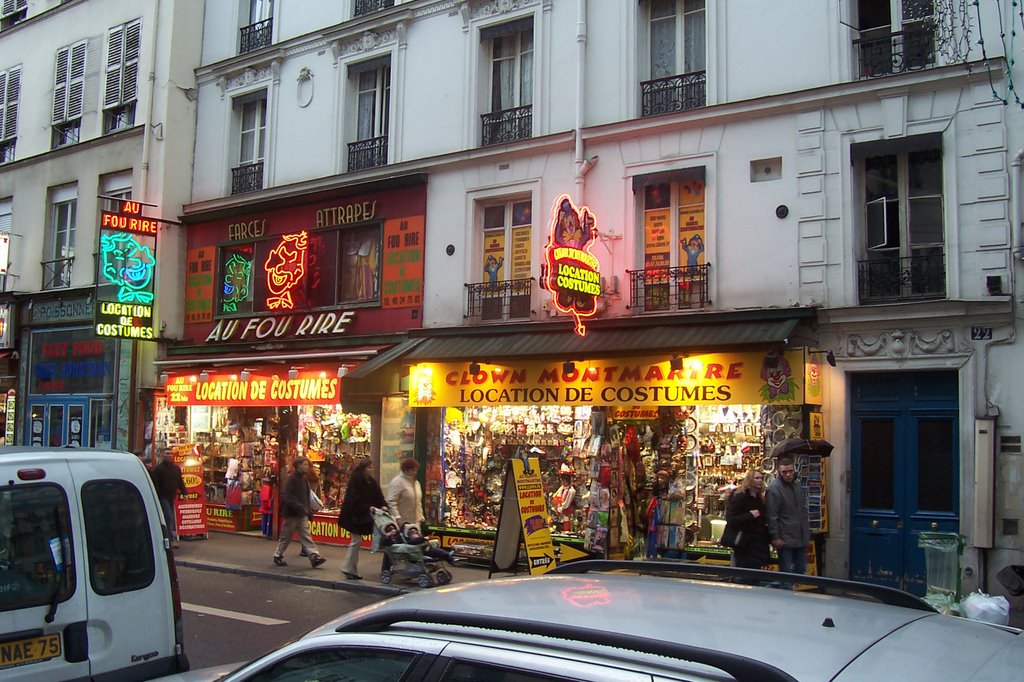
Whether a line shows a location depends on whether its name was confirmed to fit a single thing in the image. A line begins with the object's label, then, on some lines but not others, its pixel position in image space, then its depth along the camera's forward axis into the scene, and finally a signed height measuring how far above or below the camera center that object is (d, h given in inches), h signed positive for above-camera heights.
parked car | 83.1 -22.9
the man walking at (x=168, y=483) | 583.8 -50.7
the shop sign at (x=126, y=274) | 709.3 +108.0
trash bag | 308.0 -65.7
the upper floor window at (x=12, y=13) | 968.3 +431.8
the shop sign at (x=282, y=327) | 663.1 +64.3
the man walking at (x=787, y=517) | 402.0 -45.1
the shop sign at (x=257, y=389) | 637.9 +14.8
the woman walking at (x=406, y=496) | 498.6 -48.2
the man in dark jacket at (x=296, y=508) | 545.3 -60.9
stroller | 472.7 -79.5
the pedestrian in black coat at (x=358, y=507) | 499.2 -55.3
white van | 188.9 -37.9
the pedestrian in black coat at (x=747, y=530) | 399.2 -50.9
